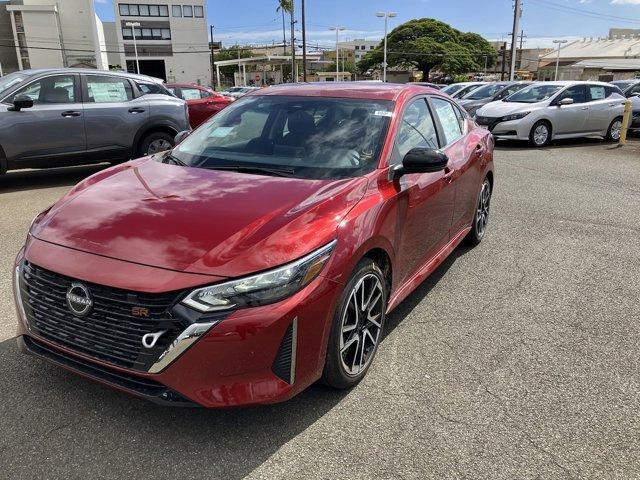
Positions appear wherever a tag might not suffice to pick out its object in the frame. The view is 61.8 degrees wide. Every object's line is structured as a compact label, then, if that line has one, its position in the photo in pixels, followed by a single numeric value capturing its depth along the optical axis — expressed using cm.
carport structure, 7555
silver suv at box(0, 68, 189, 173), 752
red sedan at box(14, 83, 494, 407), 235
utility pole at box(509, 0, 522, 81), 3148
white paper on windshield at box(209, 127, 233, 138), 405
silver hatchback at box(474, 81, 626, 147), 1348
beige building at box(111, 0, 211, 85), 6719
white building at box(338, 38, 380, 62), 16025
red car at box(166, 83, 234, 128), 1498
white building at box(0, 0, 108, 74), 6025
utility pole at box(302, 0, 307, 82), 4816
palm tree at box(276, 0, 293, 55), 6814
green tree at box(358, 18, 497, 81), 6744
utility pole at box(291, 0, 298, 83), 5412
